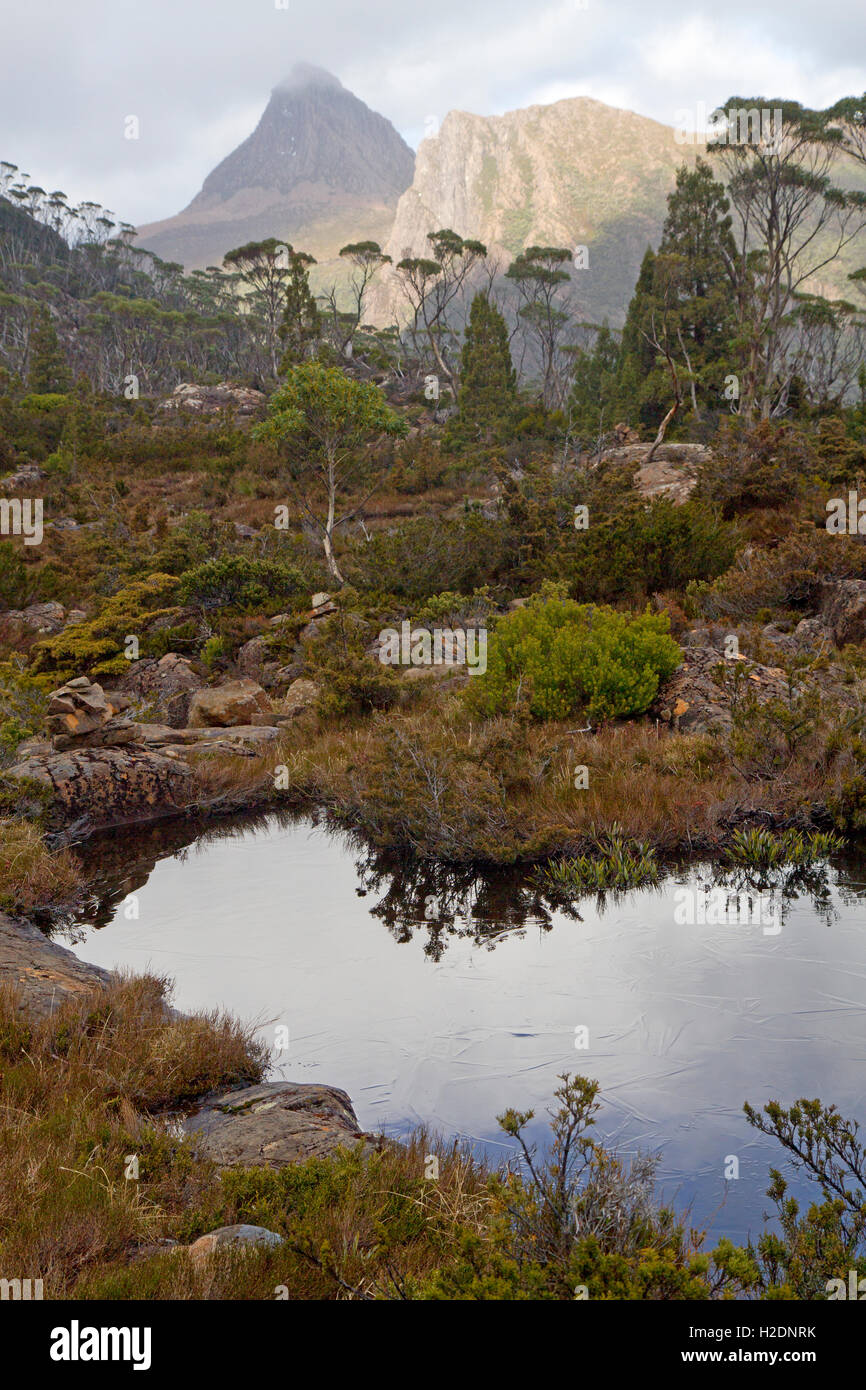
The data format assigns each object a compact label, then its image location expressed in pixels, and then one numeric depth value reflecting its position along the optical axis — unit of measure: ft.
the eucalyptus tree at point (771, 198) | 111.65
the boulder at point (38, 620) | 61.21
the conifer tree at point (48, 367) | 152.66
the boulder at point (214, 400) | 157.07
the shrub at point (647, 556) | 54.60
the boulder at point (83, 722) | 41.39
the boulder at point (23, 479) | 95.25
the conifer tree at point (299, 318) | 142.82
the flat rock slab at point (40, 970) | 19.33
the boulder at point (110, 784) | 35.06
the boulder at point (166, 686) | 48.96
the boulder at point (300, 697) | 46.29
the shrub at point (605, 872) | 26.81
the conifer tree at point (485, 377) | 131.03
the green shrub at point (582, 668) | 37.63
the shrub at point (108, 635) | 53.16
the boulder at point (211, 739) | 40.70
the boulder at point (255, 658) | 53.93
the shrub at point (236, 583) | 61.21
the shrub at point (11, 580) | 65.00
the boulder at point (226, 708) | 45.98
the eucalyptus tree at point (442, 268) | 200.76
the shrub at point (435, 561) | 61.87
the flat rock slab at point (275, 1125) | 14.48
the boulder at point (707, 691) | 35.60
